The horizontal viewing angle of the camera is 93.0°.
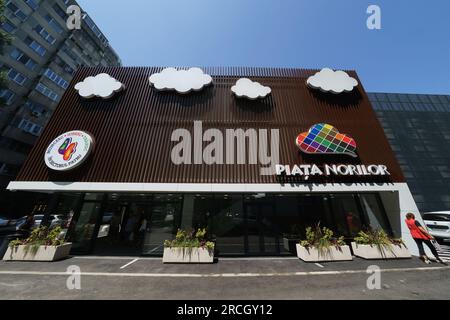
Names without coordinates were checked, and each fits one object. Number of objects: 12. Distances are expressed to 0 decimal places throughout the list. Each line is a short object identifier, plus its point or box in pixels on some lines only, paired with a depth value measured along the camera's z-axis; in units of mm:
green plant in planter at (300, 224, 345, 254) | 10164
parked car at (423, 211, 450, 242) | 12841
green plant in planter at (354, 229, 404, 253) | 10344
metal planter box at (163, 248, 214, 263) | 9789
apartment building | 31000
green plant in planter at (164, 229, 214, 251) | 10070
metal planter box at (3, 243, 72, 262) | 9789
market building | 11539
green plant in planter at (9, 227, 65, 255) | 9945
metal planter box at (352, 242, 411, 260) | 10156
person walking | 9023
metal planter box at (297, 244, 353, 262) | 9938
